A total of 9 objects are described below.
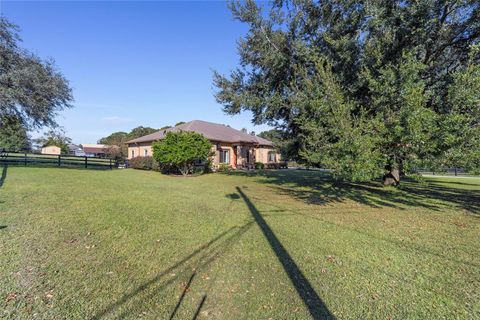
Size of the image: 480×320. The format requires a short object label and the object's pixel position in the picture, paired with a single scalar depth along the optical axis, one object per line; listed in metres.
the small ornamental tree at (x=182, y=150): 18.64
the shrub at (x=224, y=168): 24.08
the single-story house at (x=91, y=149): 85.75
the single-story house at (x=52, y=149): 80.50
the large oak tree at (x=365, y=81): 7.02
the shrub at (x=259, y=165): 29.11
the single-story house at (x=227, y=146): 26.12
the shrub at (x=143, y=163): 23.70
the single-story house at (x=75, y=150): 90.32
